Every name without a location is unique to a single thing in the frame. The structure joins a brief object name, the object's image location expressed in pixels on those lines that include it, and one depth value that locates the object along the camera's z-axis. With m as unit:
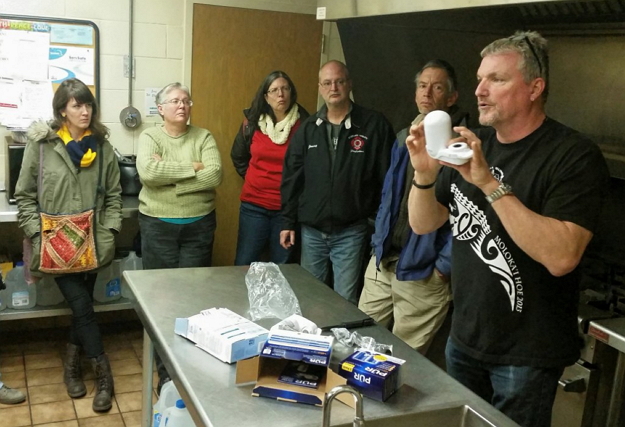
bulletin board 3.16
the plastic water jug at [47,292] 3.15
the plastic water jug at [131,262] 3.36
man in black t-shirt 1.41
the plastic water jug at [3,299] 3.07
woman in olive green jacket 2.72
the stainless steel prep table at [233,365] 1.27
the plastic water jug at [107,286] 3.30
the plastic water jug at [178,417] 1.87
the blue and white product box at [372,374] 1.31
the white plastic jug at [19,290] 3.10
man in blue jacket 2.29
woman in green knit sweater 2.89
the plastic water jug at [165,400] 2.00
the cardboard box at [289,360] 1.30
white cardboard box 1.45
